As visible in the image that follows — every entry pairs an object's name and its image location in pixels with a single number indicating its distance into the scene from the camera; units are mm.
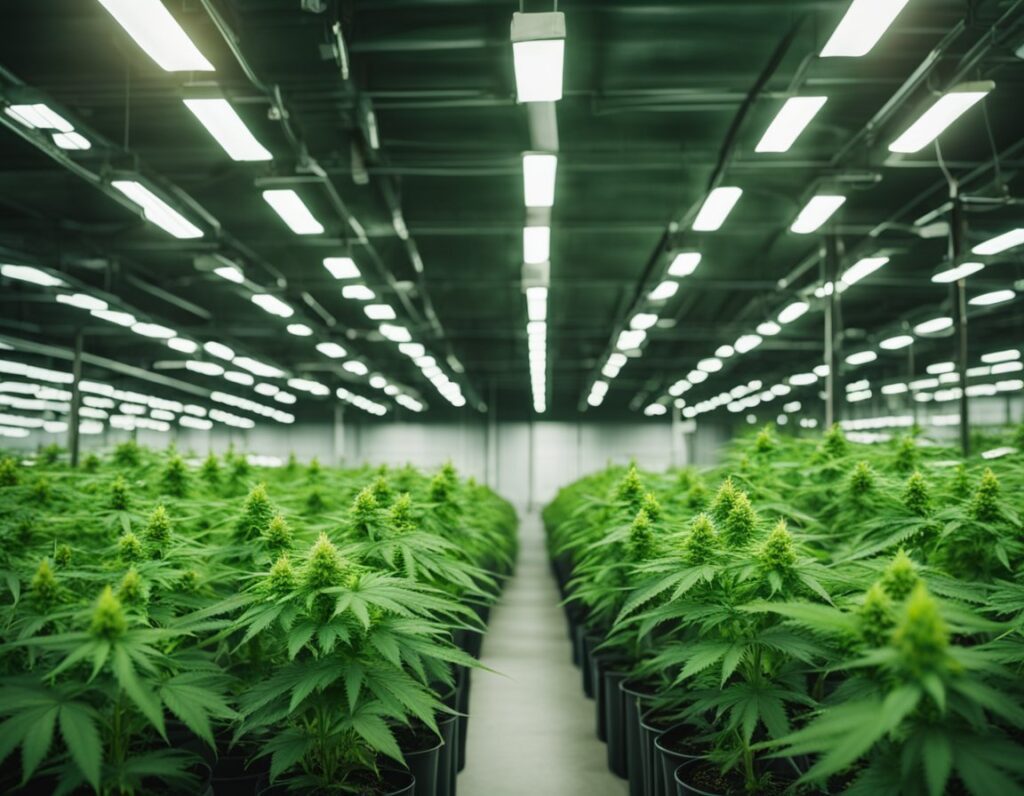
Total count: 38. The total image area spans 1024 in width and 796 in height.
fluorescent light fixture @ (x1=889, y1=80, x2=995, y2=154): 3871
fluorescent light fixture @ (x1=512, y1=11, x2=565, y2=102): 3150
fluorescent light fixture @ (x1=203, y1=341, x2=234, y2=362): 12273
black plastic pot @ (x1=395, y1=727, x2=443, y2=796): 2254
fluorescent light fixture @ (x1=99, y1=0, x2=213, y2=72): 2947
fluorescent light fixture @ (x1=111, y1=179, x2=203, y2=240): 5105
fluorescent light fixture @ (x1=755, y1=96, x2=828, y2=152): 3967
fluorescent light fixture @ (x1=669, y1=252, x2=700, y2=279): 7039
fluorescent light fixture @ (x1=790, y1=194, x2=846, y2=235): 5459
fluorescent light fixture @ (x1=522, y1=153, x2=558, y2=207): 4709
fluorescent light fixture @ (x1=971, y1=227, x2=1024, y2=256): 6012
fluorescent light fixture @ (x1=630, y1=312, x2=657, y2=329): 9891
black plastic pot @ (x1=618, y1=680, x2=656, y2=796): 3111
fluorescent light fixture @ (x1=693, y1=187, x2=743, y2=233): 5348
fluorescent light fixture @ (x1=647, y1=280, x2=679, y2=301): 7980
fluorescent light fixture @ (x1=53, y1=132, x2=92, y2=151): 5332
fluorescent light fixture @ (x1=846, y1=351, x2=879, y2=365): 14477
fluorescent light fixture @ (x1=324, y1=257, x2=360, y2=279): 7164
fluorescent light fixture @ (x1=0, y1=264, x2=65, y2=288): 6906
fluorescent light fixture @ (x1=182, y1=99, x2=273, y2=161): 3934
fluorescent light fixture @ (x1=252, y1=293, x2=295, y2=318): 8906
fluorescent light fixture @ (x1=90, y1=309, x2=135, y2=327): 9095
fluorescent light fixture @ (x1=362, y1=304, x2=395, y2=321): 9188
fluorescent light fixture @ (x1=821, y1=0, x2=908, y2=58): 3047
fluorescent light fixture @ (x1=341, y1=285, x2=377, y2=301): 7985
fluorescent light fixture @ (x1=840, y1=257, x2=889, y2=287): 7277
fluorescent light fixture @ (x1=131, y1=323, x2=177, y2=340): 10100
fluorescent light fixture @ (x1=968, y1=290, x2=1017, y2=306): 9047
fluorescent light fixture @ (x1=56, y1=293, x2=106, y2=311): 8064
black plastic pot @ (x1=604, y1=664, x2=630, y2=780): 3627
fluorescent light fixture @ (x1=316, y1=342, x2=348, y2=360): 12438
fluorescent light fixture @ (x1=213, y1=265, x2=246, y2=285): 7634
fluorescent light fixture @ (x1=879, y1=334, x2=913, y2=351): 11664
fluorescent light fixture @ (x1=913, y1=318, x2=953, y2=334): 10148
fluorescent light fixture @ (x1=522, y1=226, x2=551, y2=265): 6238
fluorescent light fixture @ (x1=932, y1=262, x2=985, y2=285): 6379
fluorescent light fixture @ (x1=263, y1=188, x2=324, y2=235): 5242
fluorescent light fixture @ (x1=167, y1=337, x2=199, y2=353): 11933
